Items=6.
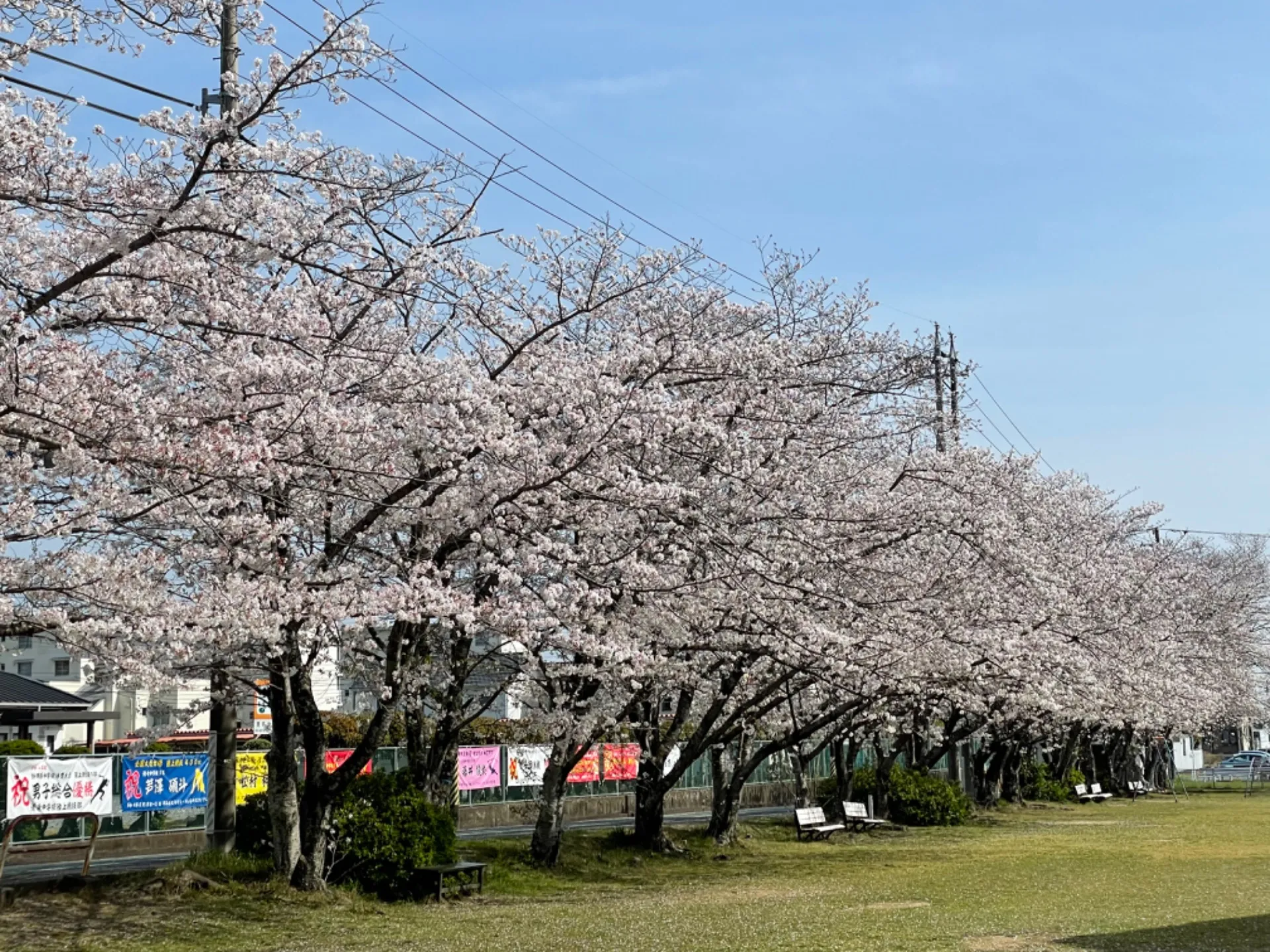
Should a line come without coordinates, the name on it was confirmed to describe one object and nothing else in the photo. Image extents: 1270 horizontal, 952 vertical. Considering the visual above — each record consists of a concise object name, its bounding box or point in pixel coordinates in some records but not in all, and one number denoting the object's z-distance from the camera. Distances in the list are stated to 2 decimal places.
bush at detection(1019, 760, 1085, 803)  40.78
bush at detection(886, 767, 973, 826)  29.73
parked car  58.05
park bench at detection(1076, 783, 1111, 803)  41.50
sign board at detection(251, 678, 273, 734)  13.76
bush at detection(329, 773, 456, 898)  14.26
